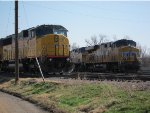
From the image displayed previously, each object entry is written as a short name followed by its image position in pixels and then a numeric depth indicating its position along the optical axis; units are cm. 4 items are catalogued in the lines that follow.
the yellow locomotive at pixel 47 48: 2765
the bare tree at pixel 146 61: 6959
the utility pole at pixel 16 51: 2464
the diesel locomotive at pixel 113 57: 3600
